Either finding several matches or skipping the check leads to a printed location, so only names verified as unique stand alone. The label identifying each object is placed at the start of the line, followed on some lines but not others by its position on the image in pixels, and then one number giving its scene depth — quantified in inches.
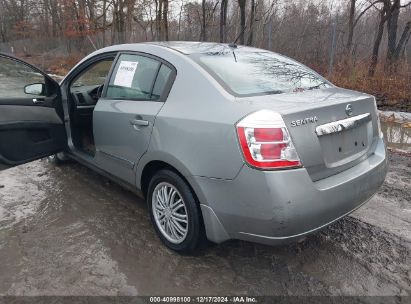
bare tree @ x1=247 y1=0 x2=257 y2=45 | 536.3
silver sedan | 84.2
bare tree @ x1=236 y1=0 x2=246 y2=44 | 517.5
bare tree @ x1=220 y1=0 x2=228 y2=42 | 563.2
